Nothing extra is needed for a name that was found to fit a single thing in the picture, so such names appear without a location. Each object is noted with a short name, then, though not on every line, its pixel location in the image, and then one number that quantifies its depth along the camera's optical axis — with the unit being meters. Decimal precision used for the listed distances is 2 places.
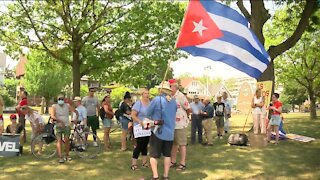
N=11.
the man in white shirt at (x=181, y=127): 8.37
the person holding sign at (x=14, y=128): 10.47
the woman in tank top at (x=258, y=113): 11.85
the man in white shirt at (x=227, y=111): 15.44
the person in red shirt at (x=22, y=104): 11.65
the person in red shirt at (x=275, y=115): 12.07
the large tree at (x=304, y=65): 29.30
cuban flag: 7.55
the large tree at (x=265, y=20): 14.70
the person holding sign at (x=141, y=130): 8.00
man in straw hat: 7.09
